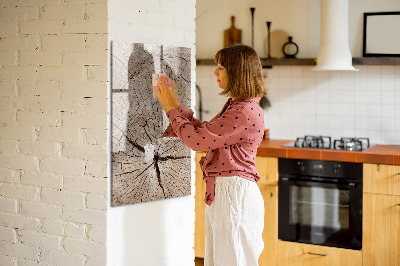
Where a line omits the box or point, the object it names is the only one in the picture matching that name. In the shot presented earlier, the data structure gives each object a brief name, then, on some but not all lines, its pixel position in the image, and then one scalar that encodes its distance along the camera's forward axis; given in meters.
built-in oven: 3.86
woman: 2.57
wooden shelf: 4.21
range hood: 4.18
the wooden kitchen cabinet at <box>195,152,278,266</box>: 4.10
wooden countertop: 3.74
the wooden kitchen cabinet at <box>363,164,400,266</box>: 3.72
